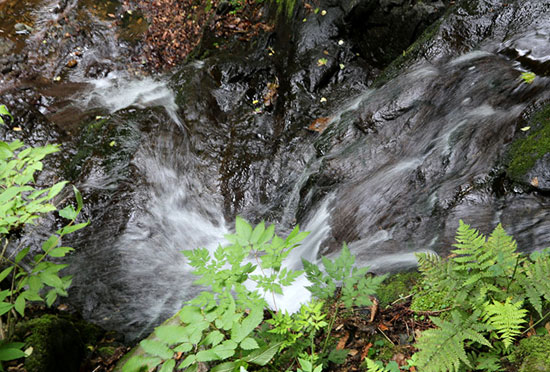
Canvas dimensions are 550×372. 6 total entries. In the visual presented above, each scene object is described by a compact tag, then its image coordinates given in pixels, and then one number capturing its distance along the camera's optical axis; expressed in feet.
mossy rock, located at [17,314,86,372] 10.11
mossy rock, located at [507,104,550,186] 11.42
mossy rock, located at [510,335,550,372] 6.36
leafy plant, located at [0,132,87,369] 6.93
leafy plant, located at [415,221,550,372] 6.40
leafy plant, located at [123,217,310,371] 6.17
